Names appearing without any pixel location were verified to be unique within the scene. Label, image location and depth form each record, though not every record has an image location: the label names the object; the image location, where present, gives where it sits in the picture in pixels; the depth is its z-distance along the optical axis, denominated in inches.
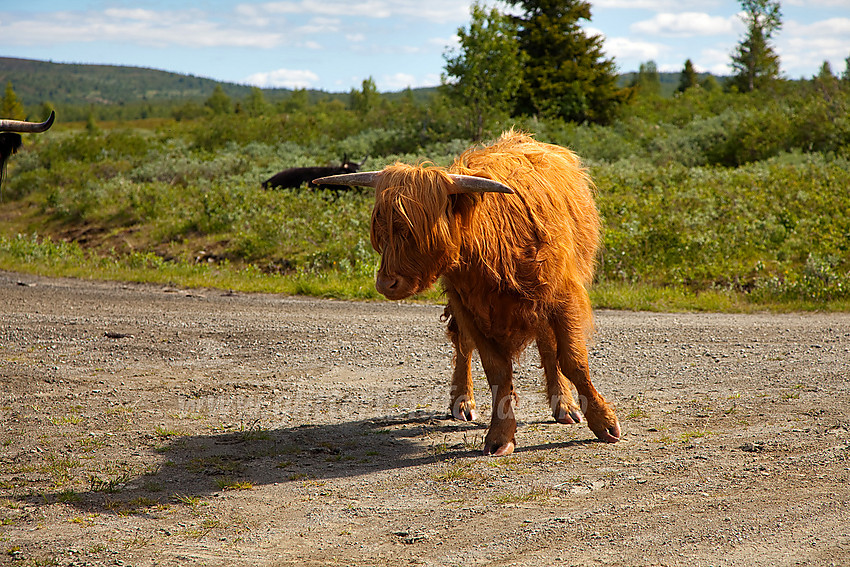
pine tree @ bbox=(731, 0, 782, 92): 1883.6
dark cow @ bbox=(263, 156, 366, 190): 750.5
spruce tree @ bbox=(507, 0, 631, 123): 1309.1
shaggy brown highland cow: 176.7
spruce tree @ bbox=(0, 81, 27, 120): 1950.1
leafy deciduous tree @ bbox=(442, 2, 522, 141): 921.5
